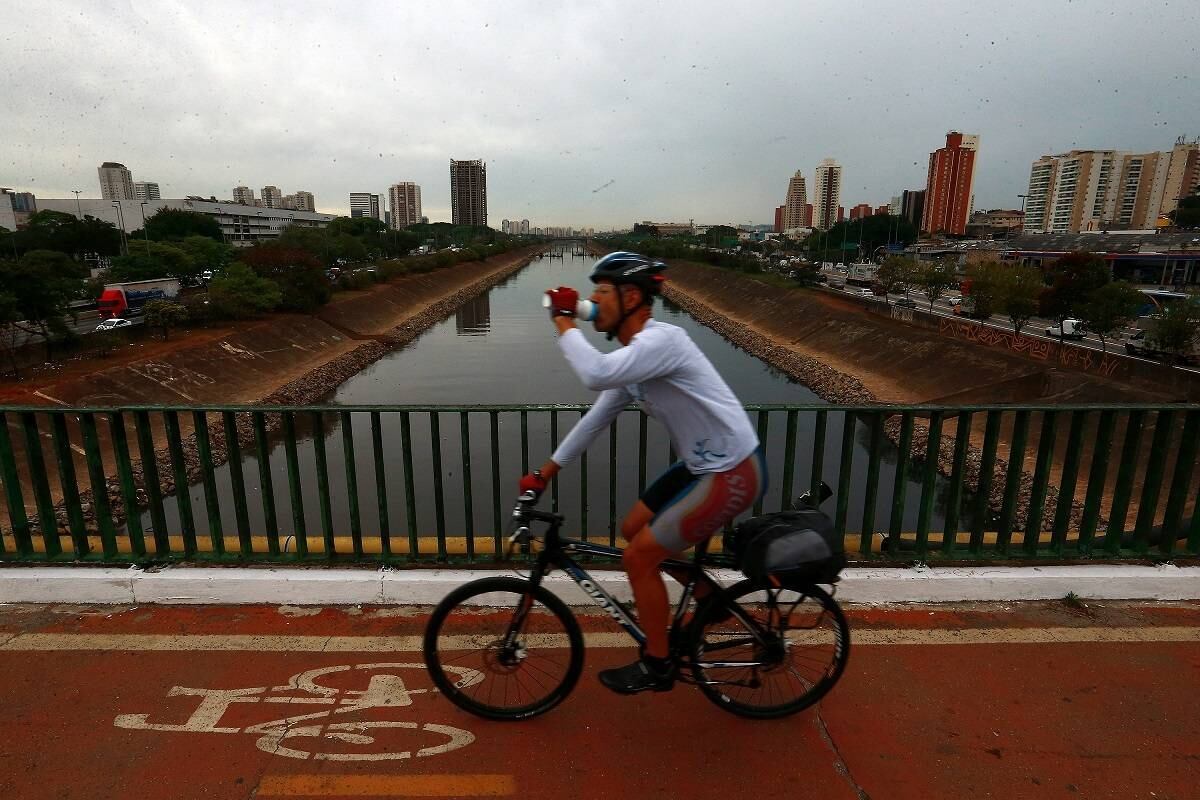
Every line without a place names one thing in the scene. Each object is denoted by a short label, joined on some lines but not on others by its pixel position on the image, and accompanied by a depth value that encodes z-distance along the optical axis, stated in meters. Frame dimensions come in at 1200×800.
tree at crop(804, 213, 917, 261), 100.94
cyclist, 2.20
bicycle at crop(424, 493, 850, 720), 2.60
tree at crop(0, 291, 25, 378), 24.34
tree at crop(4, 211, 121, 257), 57.59
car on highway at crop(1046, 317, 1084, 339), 33.97
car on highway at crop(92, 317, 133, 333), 33.11
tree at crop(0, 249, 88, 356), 25.45
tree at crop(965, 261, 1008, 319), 35.80
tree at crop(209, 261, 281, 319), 37.84
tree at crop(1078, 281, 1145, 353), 28.64
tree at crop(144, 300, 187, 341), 33.78
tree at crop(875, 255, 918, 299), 52.62
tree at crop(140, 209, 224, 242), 71.81
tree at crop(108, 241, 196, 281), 48.84
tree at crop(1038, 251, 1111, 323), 33.34
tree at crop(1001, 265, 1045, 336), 34.16
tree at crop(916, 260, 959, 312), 46.84
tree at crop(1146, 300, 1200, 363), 24.86
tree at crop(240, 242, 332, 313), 43.25
